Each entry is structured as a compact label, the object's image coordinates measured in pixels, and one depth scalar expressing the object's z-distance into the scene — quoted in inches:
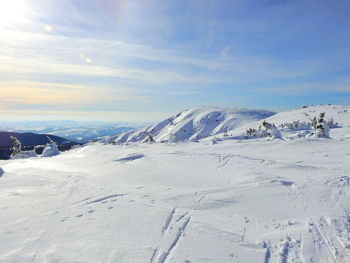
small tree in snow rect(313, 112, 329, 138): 717.3
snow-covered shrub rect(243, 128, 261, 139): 1125.7
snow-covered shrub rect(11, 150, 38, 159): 1046.8
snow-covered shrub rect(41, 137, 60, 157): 929.6
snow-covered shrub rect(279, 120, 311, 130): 1403.8
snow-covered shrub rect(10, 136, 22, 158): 1238.0
